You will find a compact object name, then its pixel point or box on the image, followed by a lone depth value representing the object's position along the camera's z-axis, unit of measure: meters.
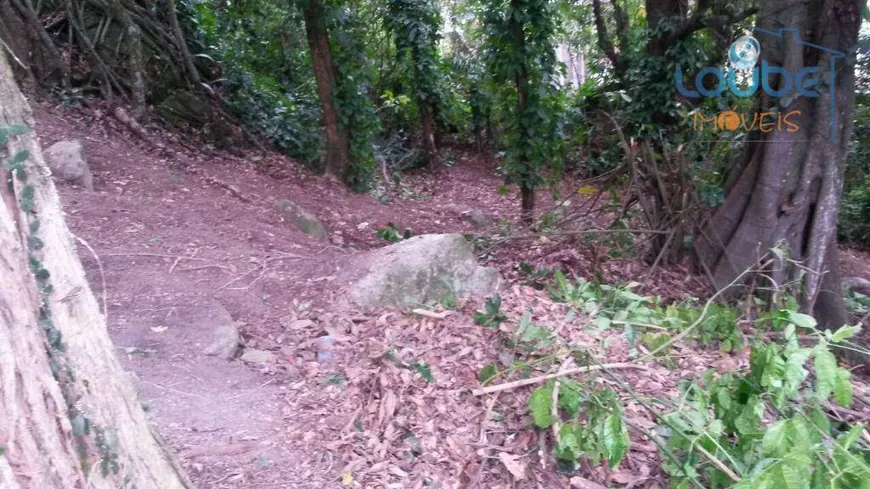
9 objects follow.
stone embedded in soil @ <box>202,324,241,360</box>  4.19
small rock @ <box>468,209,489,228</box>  10.32
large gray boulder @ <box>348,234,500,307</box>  4.80
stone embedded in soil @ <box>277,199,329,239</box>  7.15
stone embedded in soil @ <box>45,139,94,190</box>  6.22
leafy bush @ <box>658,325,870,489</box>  2.41
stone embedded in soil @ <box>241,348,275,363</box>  4.25
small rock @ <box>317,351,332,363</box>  4.22
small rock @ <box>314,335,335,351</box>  4.34
